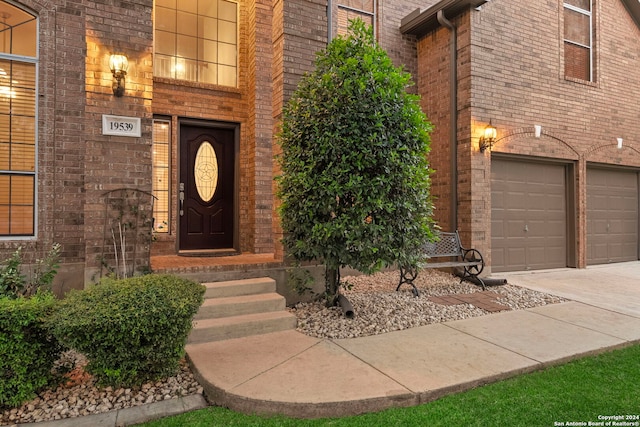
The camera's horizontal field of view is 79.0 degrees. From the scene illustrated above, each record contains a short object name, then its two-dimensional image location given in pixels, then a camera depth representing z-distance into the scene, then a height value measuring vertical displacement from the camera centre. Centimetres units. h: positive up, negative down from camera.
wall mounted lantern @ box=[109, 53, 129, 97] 439 +167
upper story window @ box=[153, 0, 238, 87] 645 +304
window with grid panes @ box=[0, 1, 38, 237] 476 +117
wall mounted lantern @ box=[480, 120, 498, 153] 687 +143
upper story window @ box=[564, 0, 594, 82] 812 +381
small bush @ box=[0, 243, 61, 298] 373 -63
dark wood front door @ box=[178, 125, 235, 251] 661 +50
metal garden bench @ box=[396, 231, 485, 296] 623 -61
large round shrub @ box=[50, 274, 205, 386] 261 -76
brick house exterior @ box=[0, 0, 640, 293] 453 +178
